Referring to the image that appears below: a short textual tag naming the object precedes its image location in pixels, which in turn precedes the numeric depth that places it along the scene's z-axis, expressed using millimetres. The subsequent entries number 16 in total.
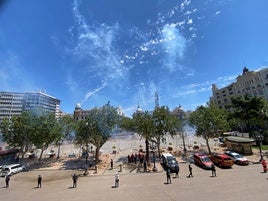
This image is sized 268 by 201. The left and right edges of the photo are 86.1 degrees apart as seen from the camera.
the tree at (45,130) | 25796
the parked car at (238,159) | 20585
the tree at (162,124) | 25567
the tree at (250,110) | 30251
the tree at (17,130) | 28035
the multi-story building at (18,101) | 114333
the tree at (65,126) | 29154
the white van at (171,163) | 17538
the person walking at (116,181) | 15024
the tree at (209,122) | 27121
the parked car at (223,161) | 19604
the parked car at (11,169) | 21352
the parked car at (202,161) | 19391
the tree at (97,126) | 24516
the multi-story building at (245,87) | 62010
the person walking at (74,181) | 15285
